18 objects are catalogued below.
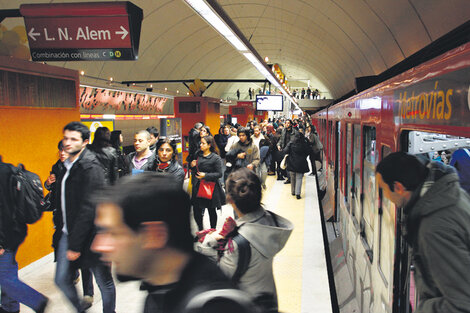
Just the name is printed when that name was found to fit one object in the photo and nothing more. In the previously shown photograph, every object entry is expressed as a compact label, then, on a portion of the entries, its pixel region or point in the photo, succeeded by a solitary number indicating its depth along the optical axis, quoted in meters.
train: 1.73
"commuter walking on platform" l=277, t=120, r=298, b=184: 12.18
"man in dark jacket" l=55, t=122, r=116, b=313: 3.27
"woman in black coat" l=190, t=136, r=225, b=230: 5.84
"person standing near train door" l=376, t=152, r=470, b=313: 1.51
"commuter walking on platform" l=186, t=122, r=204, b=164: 8.49
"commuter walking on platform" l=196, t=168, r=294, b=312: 2.12
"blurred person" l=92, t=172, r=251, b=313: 1.26
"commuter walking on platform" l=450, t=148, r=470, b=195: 2.83
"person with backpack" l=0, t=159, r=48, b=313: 3.44
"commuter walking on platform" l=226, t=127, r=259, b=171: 7.14
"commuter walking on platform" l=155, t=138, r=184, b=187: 5.09
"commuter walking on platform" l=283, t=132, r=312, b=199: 9.84
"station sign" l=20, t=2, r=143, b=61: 5.24
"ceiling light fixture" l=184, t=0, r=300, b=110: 4.12
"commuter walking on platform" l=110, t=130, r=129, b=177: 6.46
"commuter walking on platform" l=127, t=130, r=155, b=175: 5.24
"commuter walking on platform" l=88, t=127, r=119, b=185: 4.97
